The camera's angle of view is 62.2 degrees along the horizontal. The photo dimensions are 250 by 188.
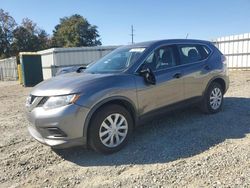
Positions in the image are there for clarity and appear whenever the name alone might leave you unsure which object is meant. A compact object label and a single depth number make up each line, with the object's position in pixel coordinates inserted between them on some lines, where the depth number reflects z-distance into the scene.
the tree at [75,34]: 39.40
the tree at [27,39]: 38.22
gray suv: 2.96
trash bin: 12.88
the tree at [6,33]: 38.24
